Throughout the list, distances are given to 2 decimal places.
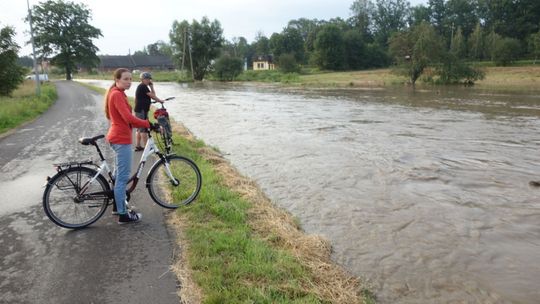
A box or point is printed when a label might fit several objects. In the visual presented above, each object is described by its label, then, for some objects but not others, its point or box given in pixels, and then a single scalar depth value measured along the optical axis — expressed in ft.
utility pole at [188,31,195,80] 253.75
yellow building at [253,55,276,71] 350.60
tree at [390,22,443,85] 163.94
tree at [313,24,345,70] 290.35
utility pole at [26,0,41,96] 86.60
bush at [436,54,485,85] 158.92
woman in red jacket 17.69
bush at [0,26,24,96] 84.02
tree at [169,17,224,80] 259.39
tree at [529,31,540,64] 196.95
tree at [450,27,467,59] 236.51
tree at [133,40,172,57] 552.82
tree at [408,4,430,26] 364.38
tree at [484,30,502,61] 225.97
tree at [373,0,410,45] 381.62
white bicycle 17.90
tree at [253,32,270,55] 394.93
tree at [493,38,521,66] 214.07
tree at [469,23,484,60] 252.42
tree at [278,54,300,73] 276.00
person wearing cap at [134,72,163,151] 33.42
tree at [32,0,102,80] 248.93
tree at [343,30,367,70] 298.35
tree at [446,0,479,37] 336.18
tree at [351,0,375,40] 380.37
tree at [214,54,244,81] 249.34
